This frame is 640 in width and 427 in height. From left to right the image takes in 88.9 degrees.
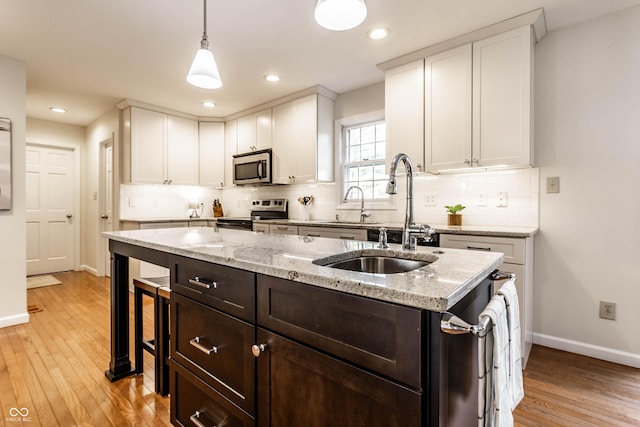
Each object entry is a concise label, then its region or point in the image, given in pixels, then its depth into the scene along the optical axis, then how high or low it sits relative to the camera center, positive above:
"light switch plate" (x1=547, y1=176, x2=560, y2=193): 2.57 +0.20
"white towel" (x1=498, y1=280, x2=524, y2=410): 0.91 -0.40
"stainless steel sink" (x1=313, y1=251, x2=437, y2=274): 1.31 -0.22
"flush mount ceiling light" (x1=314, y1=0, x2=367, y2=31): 1.36 +0.85
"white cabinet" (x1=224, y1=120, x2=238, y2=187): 4.84 +0.97
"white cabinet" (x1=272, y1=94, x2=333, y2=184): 3.81 +0.86
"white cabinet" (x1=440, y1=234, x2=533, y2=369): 2.20 -0.33
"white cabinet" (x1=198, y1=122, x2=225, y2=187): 4.98 +0.80
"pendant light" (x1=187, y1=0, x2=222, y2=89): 1.77 +0.77
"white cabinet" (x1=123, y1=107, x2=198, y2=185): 4.27 +0.87
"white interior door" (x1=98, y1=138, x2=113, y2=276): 5.01 +0.27
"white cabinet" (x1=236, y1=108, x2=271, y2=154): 4.37 +1.09
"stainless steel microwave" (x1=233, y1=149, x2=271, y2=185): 4.29 +0.59
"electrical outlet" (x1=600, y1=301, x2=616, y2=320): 2.36 -0.73
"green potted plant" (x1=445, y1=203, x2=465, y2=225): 2.89 -0.06
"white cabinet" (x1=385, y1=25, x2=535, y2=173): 2.46 +0.88
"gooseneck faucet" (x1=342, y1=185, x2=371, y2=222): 3.57 -0.03
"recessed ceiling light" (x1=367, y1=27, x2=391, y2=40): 2.61 +1.44
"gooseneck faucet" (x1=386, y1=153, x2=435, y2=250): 1.33 -0.04
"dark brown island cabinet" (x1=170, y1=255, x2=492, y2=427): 0.74 -0.42
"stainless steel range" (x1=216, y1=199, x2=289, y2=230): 4.26 -0.04
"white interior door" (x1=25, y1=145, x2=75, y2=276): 5.11 +0.03
